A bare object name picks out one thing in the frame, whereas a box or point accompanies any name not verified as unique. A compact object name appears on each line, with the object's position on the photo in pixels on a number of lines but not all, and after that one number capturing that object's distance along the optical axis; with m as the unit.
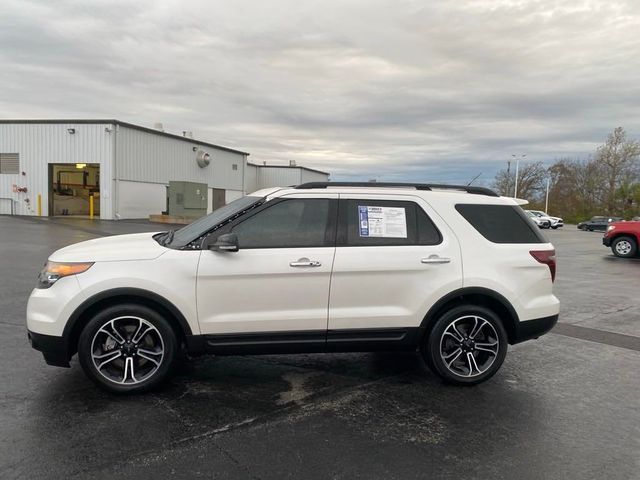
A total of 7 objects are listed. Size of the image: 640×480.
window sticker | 4.26
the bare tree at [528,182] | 69.75
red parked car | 16.17
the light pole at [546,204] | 65.31
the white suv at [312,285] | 3.88
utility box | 30.08
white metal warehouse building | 28.78
